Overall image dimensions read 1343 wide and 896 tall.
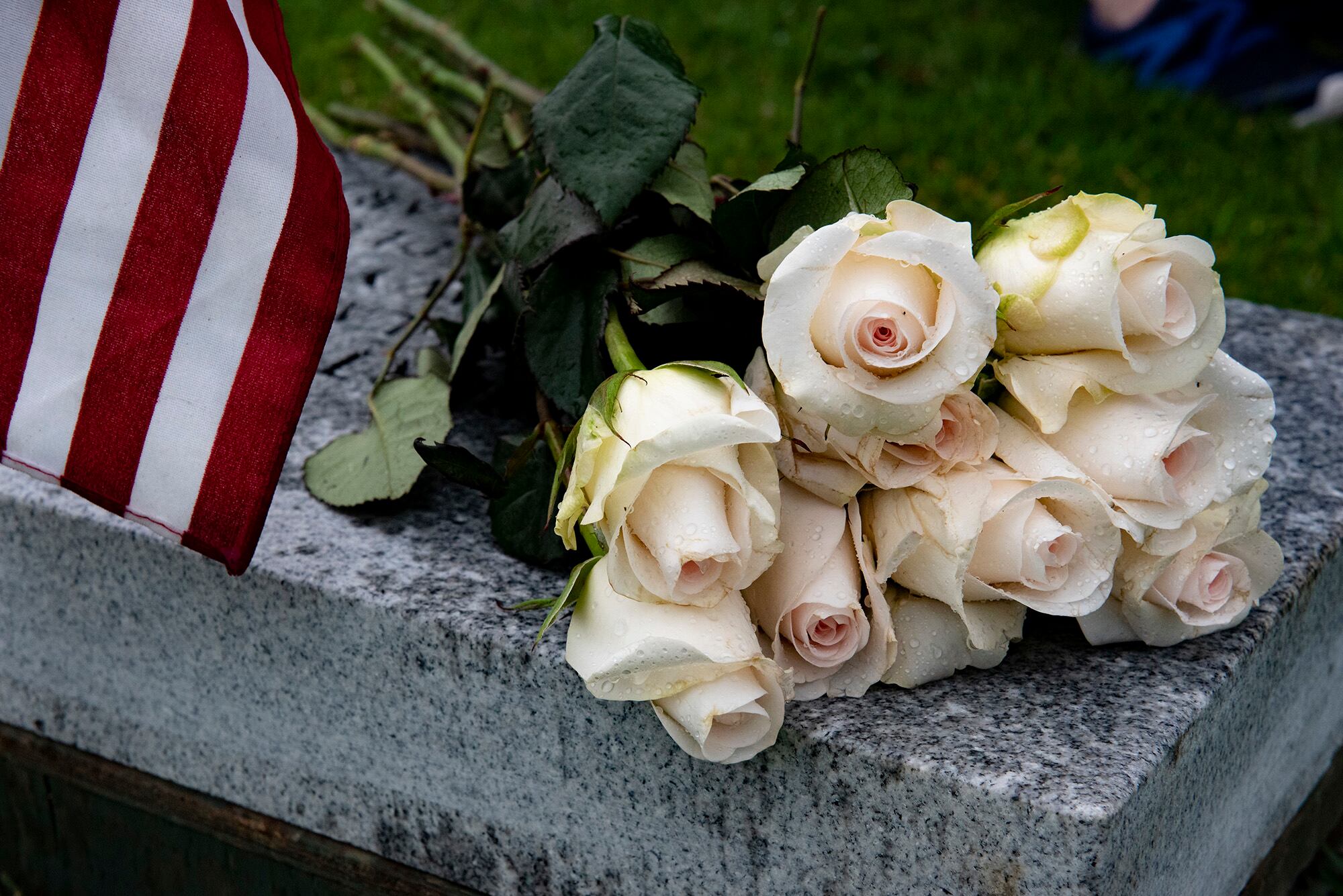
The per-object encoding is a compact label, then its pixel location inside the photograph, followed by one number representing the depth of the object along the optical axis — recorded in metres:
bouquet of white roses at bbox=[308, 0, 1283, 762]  0.90
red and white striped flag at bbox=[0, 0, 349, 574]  1.00
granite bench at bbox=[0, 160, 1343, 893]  0.93
